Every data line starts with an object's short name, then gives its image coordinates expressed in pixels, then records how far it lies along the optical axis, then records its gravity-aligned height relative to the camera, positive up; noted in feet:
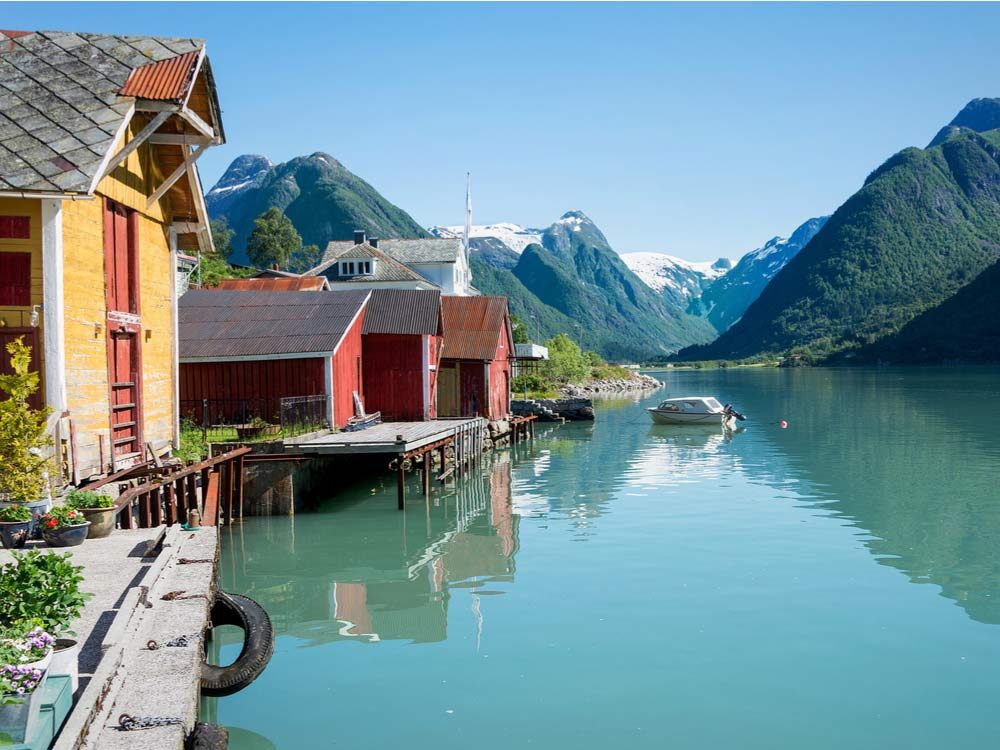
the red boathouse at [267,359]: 102.06 +3.49
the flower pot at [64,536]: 40.75 -6.12
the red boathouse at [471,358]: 146.82 +4.42
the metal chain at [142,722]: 22.82 -8.13
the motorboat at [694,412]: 182.70 -6.25
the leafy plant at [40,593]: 22.43 -4.85
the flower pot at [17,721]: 19.06 -6.65
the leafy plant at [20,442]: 42.73 -2.14
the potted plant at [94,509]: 43.50 -5.32
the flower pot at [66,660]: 21.76 -6.22
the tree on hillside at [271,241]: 304.09 +49.17
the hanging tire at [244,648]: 36.94 -10.37
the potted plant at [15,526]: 40.22 -5.56
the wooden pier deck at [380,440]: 84.02 -4.90
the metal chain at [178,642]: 28.25 -7.65
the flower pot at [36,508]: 41.70 -5.18
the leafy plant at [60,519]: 40.75 -5.40
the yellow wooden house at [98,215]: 50.61 +10.65
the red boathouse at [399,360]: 121.70 +3.71
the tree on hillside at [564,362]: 286.46 +6.81
